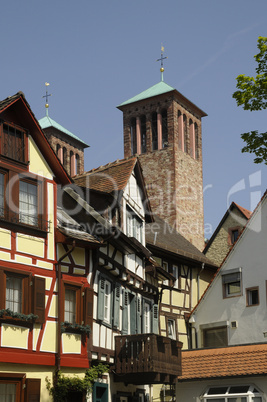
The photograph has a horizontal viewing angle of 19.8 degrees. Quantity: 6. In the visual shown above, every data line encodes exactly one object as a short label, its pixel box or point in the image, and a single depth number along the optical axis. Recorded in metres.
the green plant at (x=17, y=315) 17.59
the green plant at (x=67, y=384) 18.77
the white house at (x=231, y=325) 25.88
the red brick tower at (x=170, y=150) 68.00
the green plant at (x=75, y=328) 19.38
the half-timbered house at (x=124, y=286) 21.53
